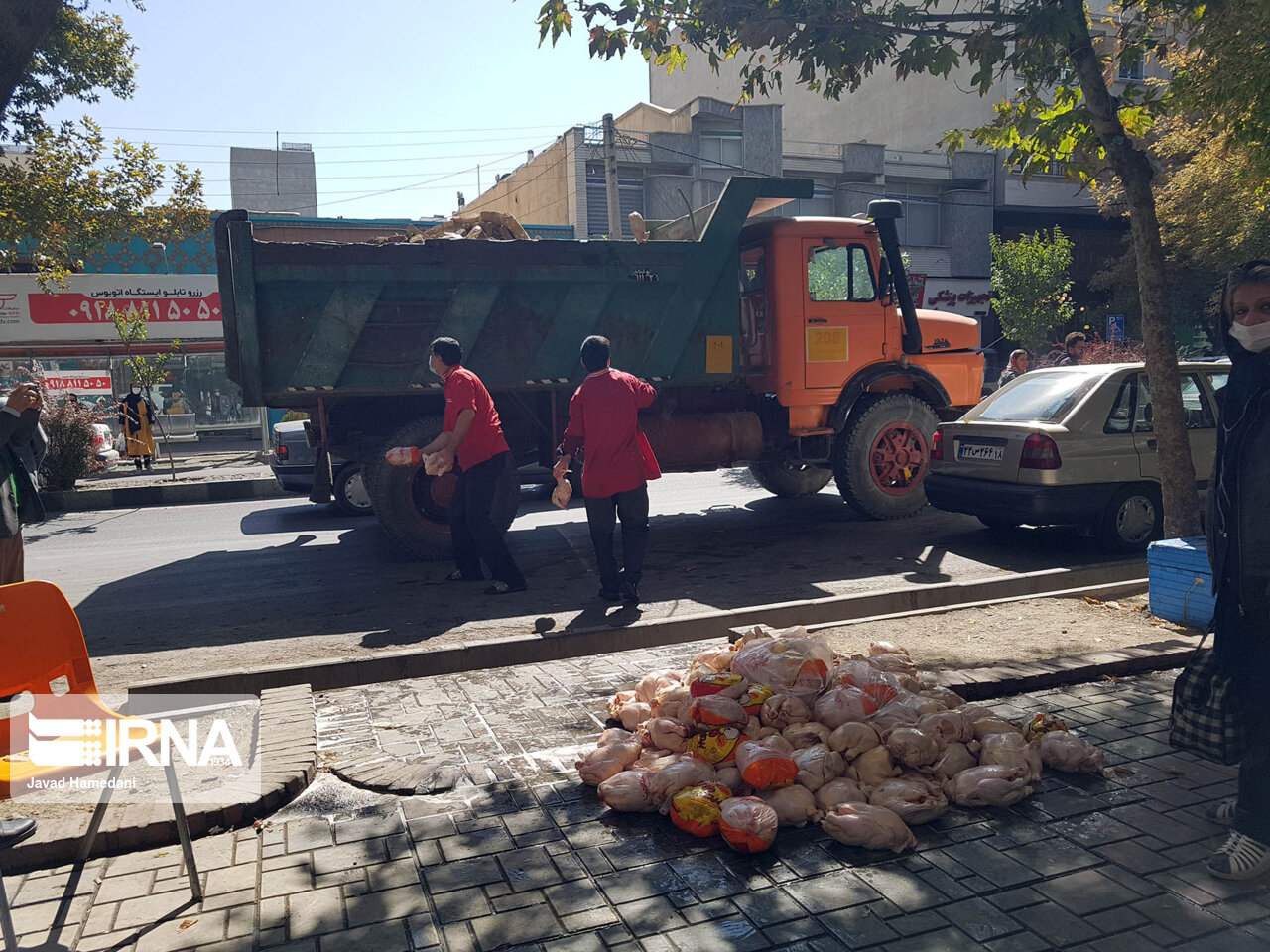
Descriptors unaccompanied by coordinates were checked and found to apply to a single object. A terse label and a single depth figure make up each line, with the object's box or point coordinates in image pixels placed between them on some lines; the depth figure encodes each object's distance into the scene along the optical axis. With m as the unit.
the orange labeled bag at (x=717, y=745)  3.57
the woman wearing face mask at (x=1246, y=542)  2.85
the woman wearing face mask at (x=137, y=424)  18.05
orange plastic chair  2.89
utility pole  18.64
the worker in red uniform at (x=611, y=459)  6.31
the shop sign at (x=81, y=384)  22.52
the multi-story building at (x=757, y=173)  29.84
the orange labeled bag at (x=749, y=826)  3.04
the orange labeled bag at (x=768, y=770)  3.34
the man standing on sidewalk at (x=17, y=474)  5.09
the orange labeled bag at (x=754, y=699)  3.78
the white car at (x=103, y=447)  15.29
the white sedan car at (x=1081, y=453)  7.46
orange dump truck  7.87
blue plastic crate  5.17
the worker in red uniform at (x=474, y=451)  6.62
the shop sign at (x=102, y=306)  22.22
